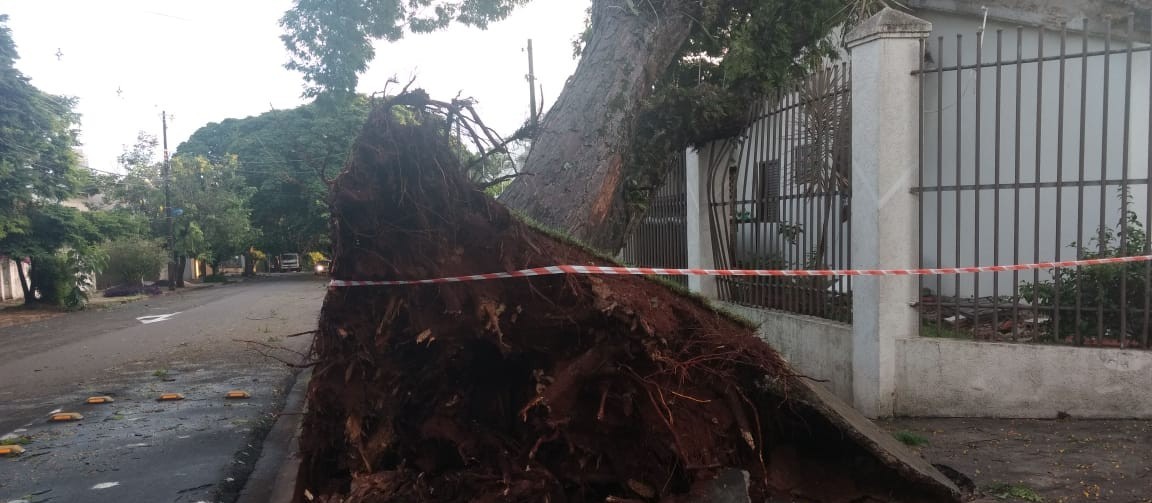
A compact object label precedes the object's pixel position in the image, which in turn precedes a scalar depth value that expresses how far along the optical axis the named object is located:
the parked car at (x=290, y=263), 51.03
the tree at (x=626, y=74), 6.04
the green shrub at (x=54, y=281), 20.69
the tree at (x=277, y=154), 33.84
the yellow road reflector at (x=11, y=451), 5.33
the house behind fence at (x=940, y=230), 5.13
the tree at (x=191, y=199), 31.91
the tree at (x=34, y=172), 18.52
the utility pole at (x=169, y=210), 31.41
